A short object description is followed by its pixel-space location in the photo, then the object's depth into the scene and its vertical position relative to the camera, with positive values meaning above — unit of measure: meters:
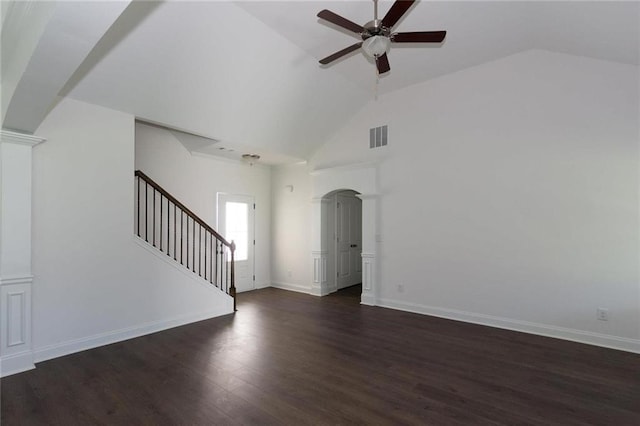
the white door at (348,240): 7.19 -0.54
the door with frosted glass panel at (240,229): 6.51 -0.23
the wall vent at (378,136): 5.77 +1.54
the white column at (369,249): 5.75 -0.61
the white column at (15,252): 3.09 -0.31
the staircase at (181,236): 4.99 -0.29
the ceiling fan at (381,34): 2.60 +1.68
